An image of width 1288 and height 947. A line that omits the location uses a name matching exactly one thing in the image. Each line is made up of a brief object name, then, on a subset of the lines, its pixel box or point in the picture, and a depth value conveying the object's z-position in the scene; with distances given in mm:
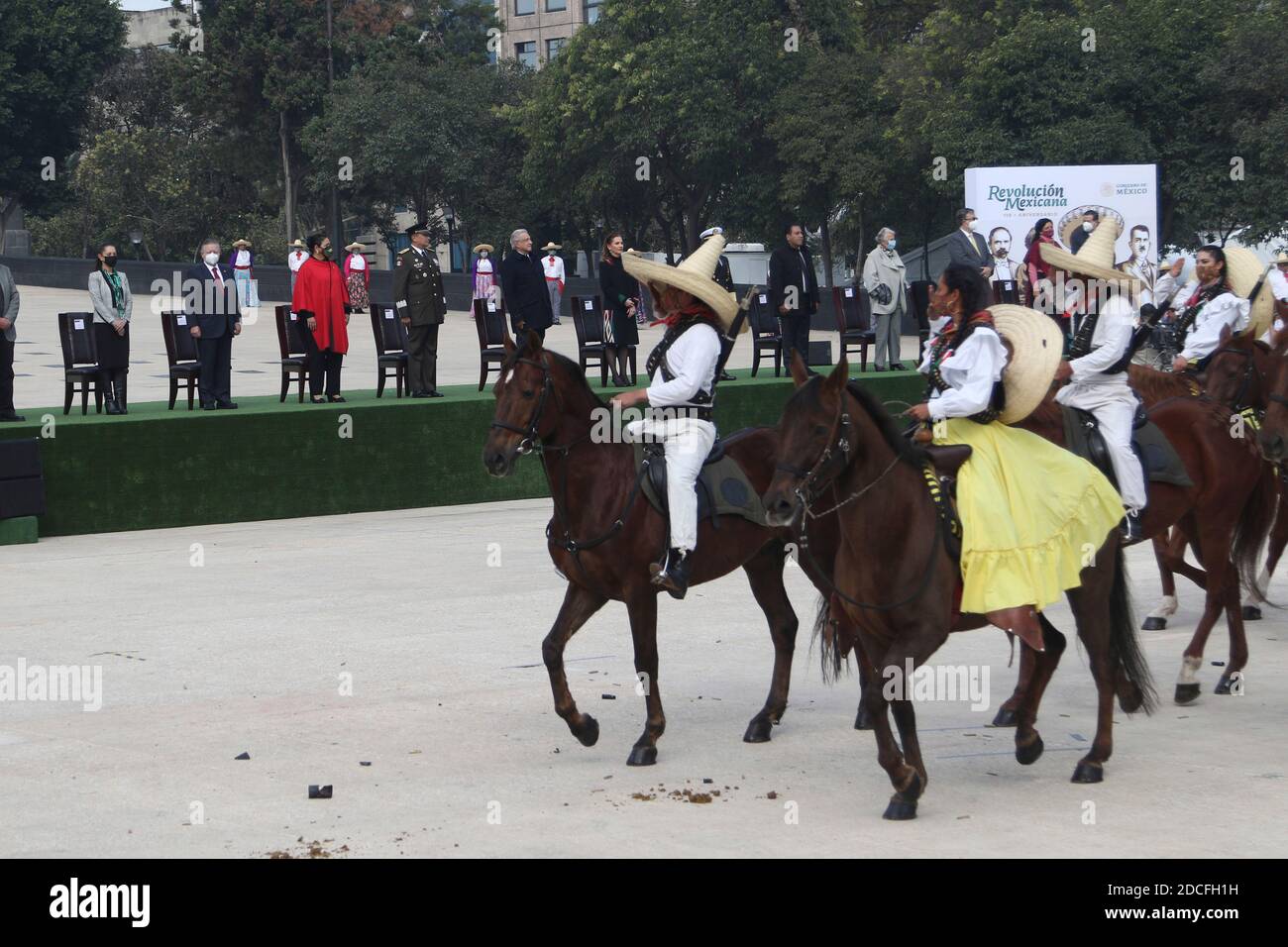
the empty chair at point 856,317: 23141
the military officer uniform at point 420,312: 20141
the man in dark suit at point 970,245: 23422
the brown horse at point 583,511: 8438
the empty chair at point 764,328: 22938
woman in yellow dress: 7750
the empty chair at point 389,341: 20328
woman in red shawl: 19594
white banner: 34438
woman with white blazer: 18156
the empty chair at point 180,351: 18625
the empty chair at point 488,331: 21234
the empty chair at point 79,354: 18109
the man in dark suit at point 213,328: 18609
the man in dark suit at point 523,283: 20969
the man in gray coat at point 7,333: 17500
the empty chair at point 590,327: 21938
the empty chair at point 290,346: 19781
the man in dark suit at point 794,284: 21625
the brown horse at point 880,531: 7316
